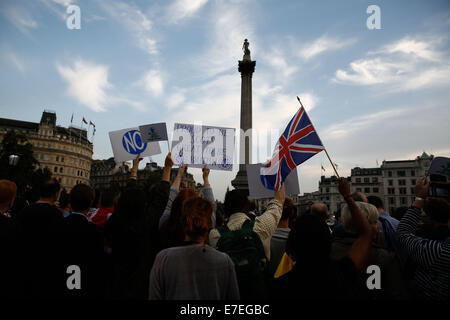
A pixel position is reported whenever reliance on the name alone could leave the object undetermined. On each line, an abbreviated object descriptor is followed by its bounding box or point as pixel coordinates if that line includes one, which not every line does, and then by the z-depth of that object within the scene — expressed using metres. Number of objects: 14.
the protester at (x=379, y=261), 2.81
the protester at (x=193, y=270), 2.32
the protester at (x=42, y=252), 3.19
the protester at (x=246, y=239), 2.89
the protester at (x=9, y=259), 3.14
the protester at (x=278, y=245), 4.23
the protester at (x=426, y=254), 2.96
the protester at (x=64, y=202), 5.65
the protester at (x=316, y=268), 2.13
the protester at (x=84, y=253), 3.26
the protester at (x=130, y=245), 3.21
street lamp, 14.08
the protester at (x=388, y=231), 3.95
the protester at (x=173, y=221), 2.72
